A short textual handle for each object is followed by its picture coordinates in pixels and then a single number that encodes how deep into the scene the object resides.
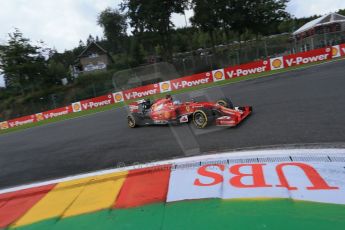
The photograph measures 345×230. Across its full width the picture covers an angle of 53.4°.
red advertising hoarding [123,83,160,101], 22.38
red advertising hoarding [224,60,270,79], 22.09
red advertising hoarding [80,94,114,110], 24.34
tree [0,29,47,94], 35.47
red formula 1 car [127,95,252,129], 8.46
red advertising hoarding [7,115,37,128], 25.56
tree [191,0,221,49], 36.72
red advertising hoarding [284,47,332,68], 21.20
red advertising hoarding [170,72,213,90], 22.45
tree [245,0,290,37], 39.16
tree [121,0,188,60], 35.12
